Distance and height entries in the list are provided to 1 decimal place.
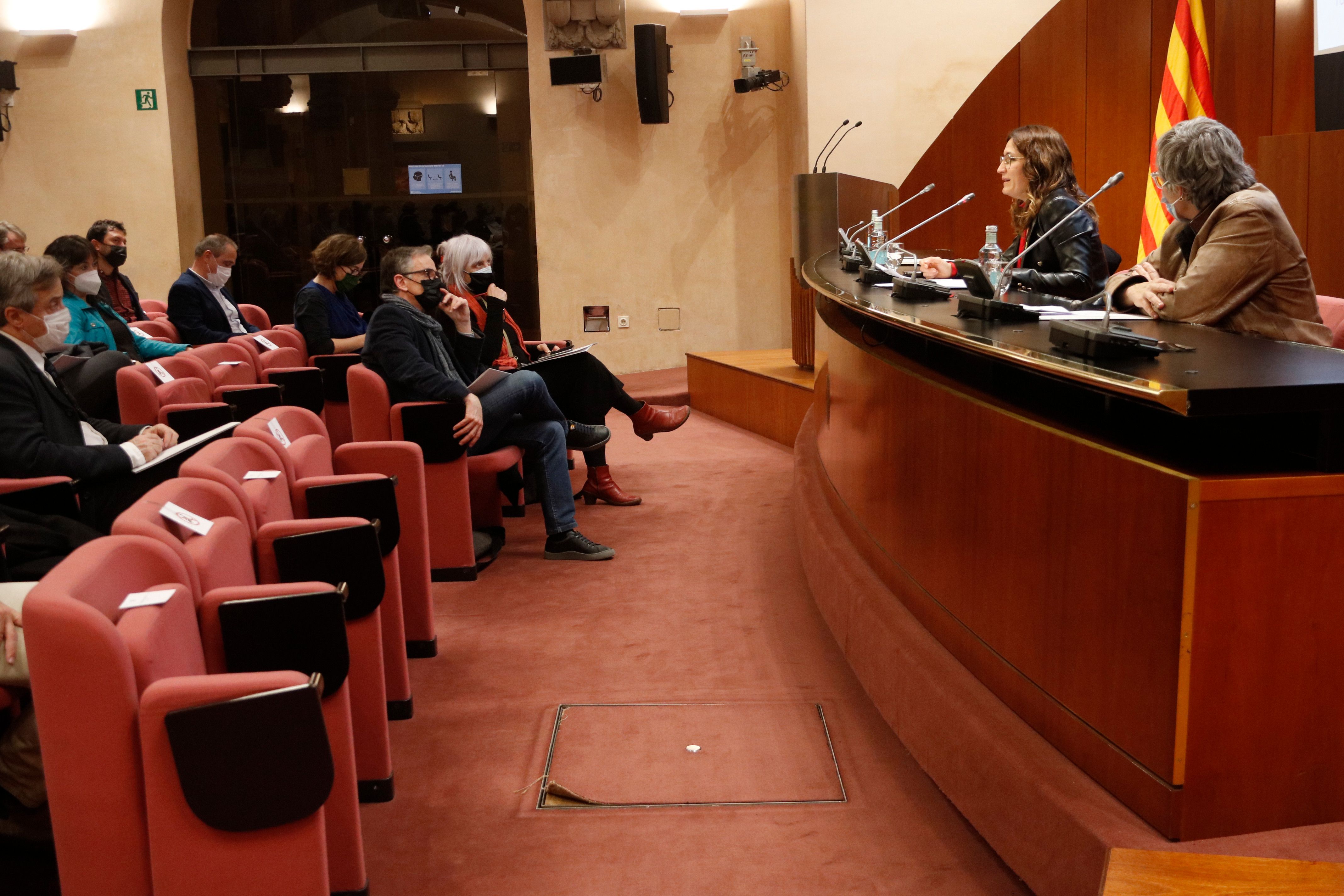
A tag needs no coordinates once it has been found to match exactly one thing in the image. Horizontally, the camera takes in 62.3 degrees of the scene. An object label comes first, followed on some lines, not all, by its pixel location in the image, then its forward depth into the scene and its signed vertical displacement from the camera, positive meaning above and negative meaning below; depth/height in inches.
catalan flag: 249.9 +40.4
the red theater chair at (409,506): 117.0 -23.9
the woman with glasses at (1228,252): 89.1 +0.0
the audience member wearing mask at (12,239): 178.9 +8.2
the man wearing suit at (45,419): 101.3 -12.1
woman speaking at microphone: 125.8 +4.5
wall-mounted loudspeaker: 305.9 +54.5
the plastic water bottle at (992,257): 134.0 +0.3
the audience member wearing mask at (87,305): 177.2 -2.7
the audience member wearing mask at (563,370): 170.2 -16.0
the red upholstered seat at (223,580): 69.6 -19.2
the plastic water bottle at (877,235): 184.1 +4.7
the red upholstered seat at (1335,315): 118.9 -7.1
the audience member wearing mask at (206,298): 219.0 -2.7
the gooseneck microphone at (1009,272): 89.6 -1.3
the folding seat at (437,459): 143.3 -23.5
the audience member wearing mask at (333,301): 213.2 -4.0
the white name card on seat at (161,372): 152.8 -11.8
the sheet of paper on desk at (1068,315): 93.2 -4.9
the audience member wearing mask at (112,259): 222.8 +5.6
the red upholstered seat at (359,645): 86.7 -29.0
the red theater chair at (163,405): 143.9 -15.6
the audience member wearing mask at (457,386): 146.5 -14.6
